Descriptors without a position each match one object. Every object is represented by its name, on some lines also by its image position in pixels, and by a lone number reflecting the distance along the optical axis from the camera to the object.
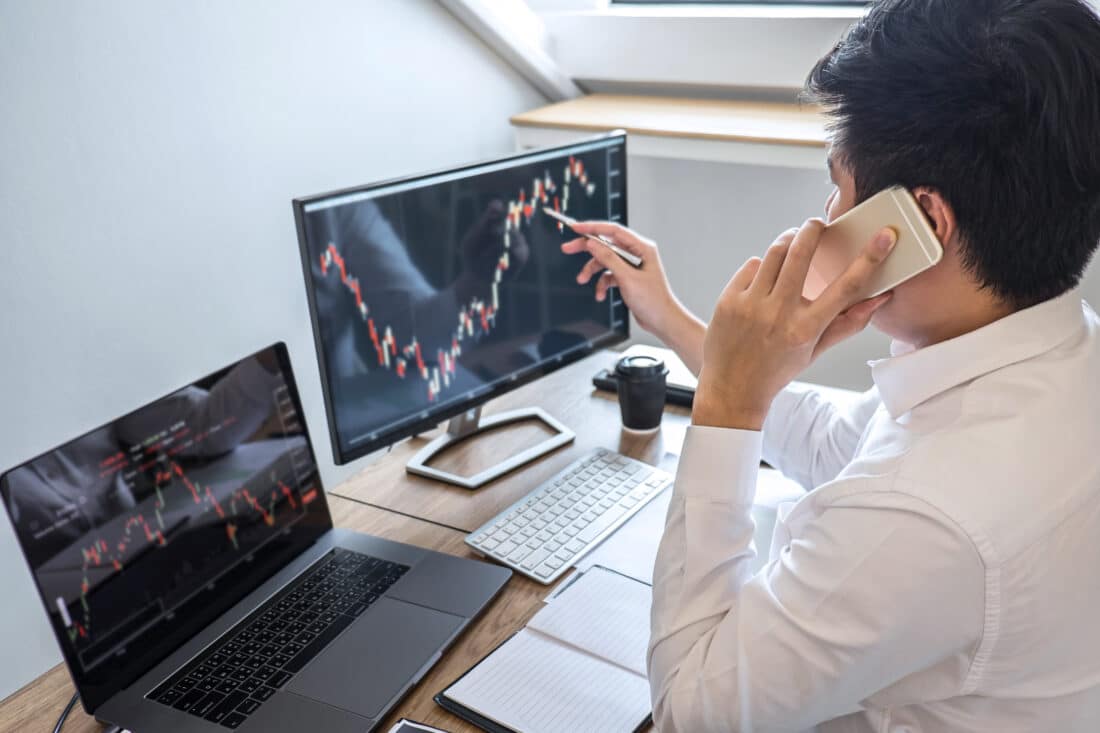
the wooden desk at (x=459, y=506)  0.93
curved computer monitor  1.12
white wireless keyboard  1.12
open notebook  0.88
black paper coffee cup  1.38
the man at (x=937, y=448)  0.70
